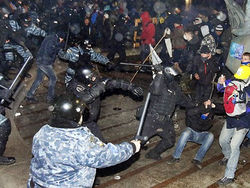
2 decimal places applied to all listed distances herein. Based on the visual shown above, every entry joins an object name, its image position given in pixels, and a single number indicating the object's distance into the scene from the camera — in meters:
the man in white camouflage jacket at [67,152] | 3.13
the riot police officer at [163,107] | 5.88
